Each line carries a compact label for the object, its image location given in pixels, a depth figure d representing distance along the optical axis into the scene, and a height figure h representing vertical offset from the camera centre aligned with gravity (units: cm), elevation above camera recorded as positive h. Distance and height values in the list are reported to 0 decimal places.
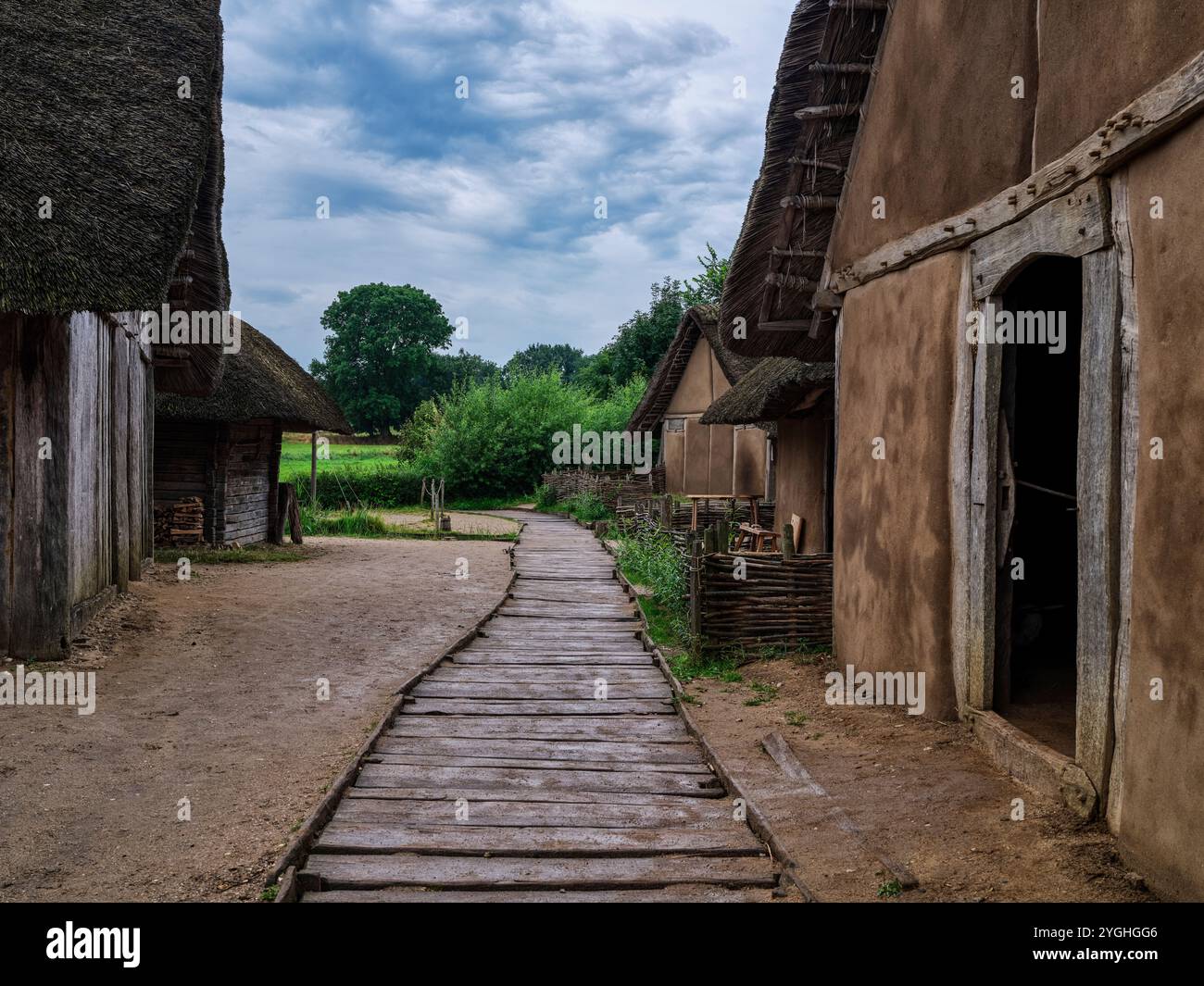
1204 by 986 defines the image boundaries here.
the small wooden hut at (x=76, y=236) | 728 +187
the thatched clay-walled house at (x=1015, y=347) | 374 +76
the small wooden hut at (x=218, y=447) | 1658 +62
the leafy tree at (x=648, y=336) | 3878 +593
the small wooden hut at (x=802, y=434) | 1119 +61
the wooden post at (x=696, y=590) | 850 -94
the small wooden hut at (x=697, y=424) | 2167 +156
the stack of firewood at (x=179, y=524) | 1698 -73
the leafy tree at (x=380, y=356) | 6000 +783
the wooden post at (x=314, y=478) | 2306 +11
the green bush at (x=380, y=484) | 3244 -7
